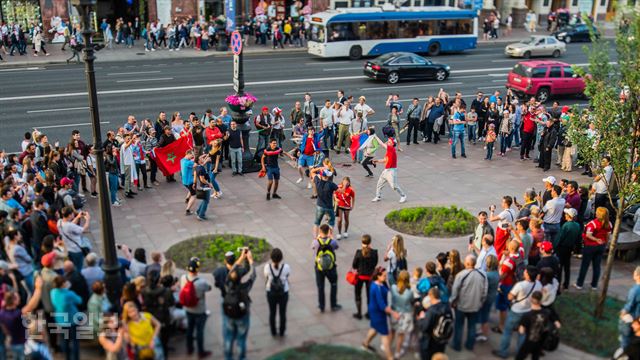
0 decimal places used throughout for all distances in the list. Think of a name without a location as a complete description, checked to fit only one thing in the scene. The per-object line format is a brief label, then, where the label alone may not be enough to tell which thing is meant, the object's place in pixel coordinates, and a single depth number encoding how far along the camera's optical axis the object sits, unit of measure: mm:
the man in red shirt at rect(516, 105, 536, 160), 21094
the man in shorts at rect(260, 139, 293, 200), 16703
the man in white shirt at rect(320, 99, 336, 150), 21672
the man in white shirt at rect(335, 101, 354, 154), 21469
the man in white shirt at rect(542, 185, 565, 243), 13219
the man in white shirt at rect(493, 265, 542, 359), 10133
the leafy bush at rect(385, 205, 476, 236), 15391
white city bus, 38938
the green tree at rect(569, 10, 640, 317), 10867
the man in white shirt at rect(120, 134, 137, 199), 17016
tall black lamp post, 9992
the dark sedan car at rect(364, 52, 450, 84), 32406
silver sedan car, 41969
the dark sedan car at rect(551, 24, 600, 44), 51000
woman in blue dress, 9875
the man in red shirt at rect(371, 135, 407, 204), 16500
